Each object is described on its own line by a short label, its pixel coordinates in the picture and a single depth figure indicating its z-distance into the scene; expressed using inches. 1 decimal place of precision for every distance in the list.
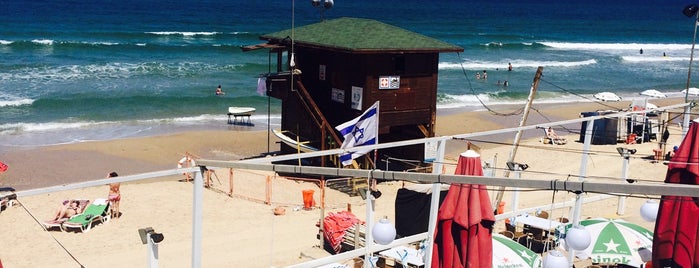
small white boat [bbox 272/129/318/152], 864.9
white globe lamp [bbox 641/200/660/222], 488.1
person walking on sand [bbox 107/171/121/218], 709.9
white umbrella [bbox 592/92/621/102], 1370.6
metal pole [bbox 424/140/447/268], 446.0
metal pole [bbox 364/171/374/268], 473.7
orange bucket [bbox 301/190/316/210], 745.0
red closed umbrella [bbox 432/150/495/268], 392.8
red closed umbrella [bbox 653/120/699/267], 408.5
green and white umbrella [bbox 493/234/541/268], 481.7
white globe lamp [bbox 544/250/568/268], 389.4
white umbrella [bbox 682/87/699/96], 1299.2
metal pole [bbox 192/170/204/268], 342.0
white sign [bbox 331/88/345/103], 873.3
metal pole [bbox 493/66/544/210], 660.9
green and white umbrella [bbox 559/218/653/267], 503.8
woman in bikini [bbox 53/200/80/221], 690.2
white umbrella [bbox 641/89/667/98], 1389.3
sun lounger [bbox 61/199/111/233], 675.4
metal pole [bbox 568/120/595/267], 504.4
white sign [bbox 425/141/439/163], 924.6
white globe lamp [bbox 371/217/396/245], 398.0
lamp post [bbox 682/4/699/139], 884.7
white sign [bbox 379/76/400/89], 850.1
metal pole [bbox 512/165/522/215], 650.5
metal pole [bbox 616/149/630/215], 608.9
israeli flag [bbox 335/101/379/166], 674.2
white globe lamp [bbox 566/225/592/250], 387.2
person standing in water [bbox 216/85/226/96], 1665.6
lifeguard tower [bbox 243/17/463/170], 844.6
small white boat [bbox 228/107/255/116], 1343.5
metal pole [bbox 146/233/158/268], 342.3
